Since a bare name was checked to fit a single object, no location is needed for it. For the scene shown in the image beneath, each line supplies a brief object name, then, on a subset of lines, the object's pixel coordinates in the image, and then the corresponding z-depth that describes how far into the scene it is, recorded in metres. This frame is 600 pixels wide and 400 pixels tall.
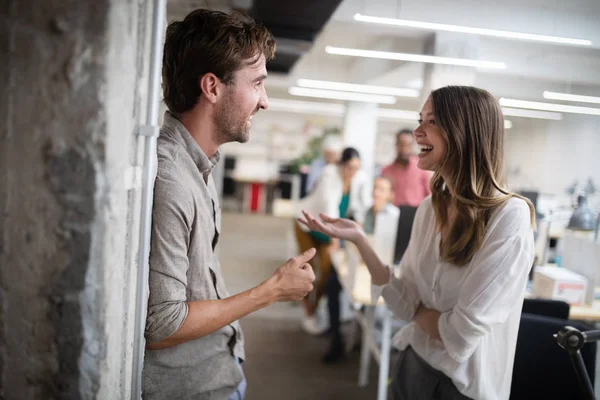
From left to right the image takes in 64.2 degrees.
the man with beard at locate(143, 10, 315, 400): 1.07
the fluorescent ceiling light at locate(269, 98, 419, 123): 13.09
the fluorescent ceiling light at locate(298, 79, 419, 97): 6.72
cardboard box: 2.89
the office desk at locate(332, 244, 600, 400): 2.81
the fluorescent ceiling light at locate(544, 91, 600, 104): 2.76
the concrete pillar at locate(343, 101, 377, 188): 10.38
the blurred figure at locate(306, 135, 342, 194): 5.89
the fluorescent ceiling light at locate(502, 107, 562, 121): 4.88
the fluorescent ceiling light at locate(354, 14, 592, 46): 2.26
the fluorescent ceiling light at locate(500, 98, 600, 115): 2.97
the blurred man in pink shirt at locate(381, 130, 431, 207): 4.71
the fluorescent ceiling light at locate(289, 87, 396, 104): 8.41
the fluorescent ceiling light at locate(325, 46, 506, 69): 3.53
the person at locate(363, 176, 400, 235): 3.88
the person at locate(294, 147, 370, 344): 4.32
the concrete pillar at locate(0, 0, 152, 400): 0.71
